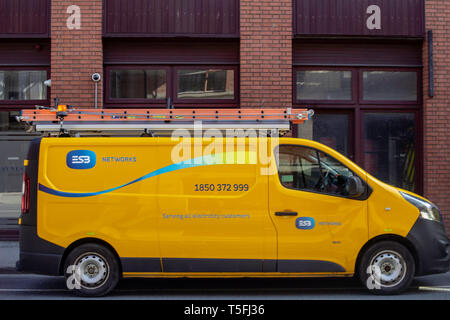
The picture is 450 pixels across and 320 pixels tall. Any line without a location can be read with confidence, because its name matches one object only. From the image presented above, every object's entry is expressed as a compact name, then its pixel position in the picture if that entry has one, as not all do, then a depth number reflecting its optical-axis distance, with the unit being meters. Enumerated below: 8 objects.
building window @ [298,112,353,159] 11.04
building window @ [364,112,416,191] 11.09
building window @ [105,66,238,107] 10.91
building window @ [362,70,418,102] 11.08
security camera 10.50
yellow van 6.52
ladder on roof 6.71
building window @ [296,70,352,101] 11.02
